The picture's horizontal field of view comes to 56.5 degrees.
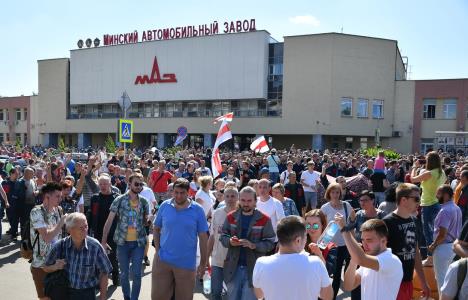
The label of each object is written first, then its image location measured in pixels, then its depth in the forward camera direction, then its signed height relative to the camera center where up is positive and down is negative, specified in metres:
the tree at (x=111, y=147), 24.52 -1.00
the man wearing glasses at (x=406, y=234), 4.49 -1.01
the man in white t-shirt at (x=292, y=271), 3.21 -1.03
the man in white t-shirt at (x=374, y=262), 3.46 -1.01
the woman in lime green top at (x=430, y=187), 8.02 -0.93
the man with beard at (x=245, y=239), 5.00 -1.25
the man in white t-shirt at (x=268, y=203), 6.82 -1.11
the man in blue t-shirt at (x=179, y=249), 5.34 -1.46
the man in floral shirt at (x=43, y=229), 5.20 -1.22
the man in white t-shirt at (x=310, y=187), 12.21 -1.48
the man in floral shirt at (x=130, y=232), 6.16 -1.47
